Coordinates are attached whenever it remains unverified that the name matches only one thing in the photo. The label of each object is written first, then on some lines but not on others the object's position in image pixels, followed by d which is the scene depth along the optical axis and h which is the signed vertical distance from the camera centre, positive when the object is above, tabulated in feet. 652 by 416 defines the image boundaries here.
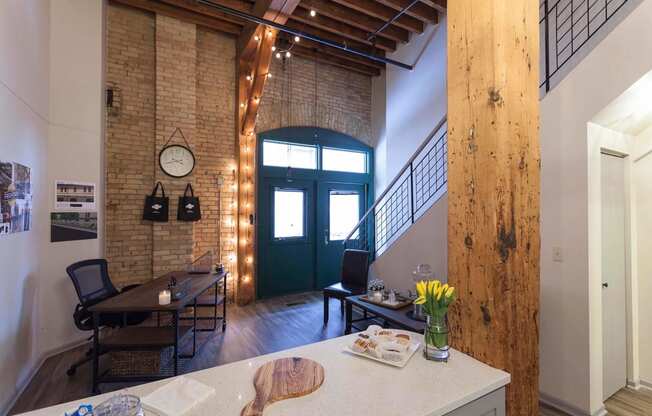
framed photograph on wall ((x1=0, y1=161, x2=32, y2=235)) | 7.84 +0.40
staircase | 9.99 +5.12
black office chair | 9.96 -2.85
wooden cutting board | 3.49 -2.12
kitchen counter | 3.40 -2.14
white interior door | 8.29 -1.77
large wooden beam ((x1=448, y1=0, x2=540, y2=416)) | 4.19 +0.27
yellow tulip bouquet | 4.44 -1.41
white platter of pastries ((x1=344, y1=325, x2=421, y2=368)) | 4.39 -2.04
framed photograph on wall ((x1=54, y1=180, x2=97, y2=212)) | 11.40 +0.63
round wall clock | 14.99 +2.56
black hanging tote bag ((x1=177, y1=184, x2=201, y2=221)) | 15.05 +0.21
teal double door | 18.01 -1.15
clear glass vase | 4.42 -1.84
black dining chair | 13.57 -3.10
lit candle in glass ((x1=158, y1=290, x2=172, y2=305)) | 9.05 -2.54
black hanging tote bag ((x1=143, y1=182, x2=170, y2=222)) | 14.43 +0.21
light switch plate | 7.99 -1.10
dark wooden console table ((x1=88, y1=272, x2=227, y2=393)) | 8.51 -3.57
